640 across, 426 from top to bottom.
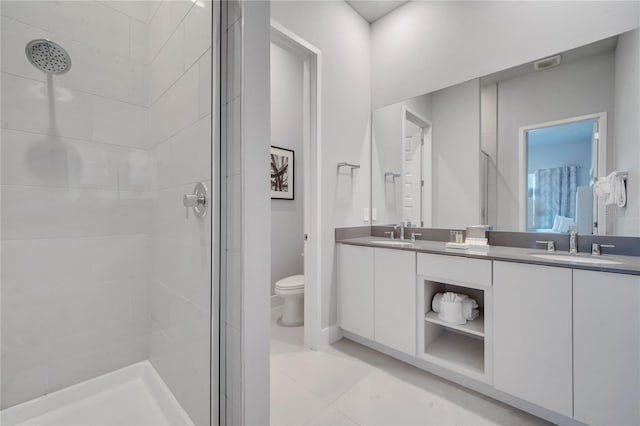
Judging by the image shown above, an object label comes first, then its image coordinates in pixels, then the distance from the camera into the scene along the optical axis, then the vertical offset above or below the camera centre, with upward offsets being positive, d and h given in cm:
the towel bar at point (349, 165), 228 +40
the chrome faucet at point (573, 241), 155 -17
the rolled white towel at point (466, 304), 169 -60
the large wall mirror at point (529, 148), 145 +43
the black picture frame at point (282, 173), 297 +44
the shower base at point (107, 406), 123 -97
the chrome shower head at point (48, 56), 127 +76
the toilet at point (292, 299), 242 -84
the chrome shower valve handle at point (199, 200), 100 +4
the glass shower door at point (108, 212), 111 -1
